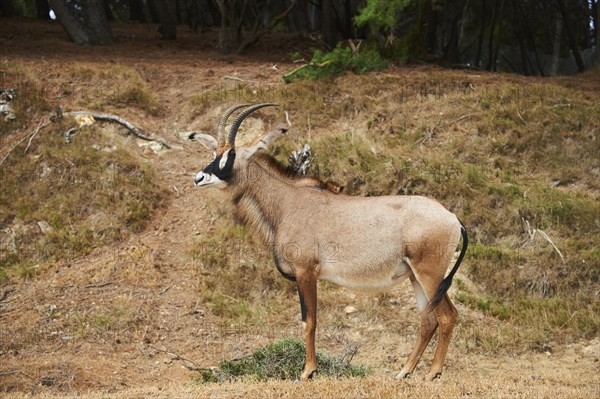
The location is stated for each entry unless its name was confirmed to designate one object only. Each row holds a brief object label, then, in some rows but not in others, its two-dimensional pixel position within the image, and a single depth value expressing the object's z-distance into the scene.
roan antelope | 9.50
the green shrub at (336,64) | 20.00
